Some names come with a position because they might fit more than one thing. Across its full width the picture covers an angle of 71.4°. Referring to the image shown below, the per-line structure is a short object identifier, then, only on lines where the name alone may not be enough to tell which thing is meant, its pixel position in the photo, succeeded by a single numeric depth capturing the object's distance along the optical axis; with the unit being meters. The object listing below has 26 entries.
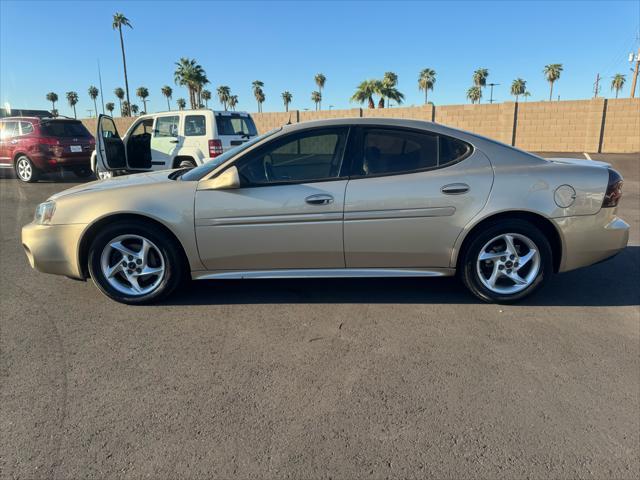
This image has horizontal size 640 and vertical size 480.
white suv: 9.77
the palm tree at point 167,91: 91.84
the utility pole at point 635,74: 32.45
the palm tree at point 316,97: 86.12
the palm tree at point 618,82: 71.91
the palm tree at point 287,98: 91.88
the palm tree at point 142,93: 90.19
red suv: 11.70
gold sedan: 3.59
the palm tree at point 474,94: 68.33
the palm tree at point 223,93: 81.25
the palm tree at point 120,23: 37.36
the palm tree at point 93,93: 90.57
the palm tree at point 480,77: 64.50
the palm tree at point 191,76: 48.09
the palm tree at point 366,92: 39.88
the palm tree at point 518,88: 69.34
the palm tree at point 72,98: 95.49
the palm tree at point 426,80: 62.16
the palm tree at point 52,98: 94.50
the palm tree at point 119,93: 95.45
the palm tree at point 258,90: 83.92
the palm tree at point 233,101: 84.81
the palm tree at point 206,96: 80.35
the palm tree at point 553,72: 59.69
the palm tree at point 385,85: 39.50
